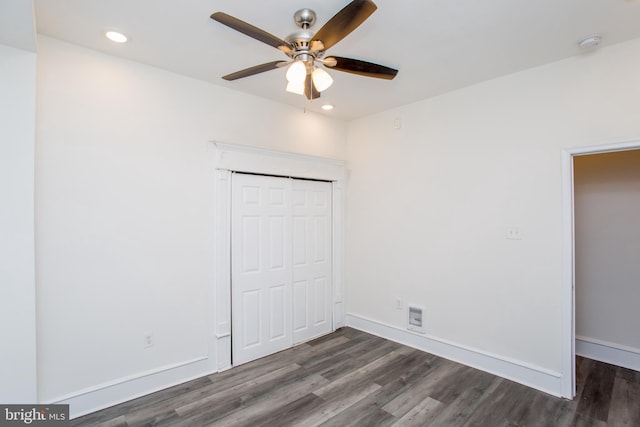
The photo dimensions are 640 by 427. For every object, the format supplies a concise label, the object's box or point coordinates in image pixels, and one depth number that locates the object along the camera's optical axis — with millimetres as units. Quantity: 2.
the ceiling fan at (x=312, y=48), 1612
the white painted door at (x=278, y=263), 3348
